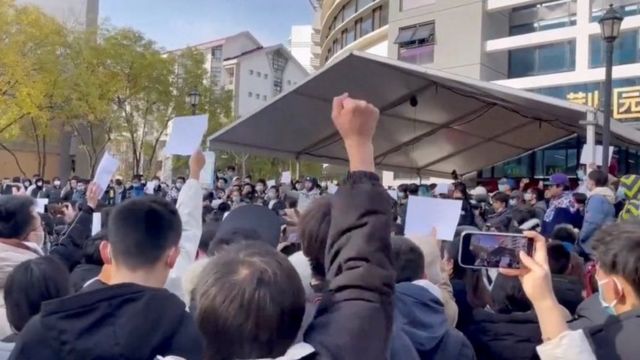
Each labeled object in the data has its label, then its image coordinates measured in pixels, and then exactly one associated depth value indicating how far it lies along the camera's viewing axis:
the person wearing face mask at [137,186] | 17.38
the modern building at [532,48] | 26.02
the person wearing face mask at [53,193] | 16.08
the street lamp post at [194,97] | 17.75
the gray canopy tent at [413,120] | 12.33
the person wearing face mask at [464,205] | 9.37
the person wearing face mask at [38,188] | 16.81
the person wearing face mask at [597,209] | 6.62
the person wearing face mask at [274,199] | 12.27
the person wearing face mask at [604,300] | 1.88
